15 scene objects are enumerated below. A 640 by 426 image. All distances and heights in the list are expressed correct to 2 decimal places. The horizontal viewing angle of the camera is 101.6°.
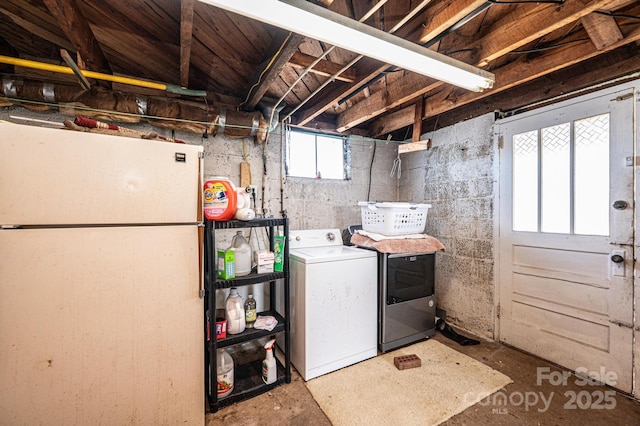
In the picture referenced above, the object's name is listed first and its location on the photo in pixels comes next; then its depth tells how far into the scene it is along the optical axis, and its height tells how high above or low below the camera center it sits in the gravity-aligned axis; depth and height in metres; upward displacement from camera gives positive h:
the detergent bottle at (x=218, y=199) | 1.65 +0.07
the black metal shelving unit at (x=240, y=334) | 1.65 -0.87
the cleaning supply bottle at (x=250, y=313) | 1.93 -0.76
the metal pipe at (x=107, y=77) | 1.57 +0.90
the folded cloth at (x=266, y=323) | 1.89 -0.84
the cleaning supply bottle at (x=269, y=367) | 1.91 -1.16
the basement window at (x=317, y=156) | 2.89 +0.63
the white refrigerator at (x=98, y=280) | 1.19 -0.35
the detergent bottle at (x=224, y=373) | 1.75 -1.11
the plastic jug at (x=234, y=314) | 1.80 -0.72
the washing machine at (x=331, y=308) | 2.04 -0.82
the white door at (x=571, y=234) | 1.84 -0.21
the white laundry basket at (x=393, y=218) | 2.49 -0.09
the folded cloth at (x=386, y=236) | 2.43 -0.27
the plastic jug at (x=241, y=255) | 1.88 -0.33
